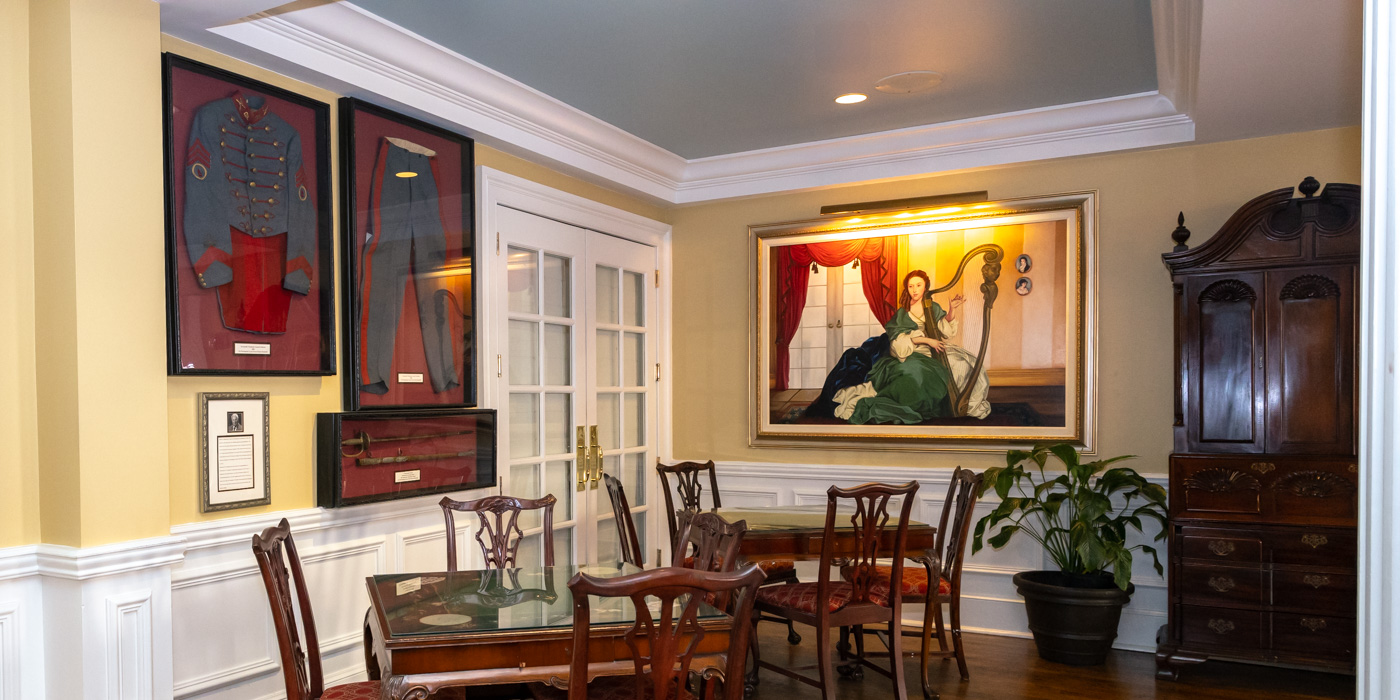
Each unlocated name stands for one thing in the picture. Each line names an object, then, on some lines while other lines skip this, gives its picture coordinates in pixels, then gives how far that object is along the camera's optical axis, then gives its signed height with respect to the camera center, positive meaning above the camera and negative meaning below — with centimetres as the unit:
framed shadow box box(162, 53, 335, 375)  317 +39
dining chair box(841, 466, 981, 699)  404 -118
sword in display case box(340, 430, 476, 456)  376 -46
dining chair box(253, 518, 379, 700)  246 -83
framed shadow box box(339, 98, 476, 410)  383 +31
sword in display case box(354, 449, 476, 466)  379 -55
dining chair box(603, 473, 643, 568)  403 -86
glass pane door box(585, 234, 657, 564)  555 -28
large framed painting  505 +0
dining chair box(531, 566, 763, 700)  199 -69
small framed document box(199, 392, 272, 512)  327 -45
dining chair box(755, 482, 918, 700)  369 -115
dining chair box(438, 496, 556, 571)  361 -79
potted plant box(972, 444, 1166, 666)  445 -110
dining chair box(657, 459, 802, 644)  469 -96
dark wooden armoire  407 -54
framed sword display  368 -54
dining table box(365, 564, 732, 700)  233 -83
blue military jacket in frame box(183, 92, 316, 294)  322 +54
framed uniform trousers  390 +31
